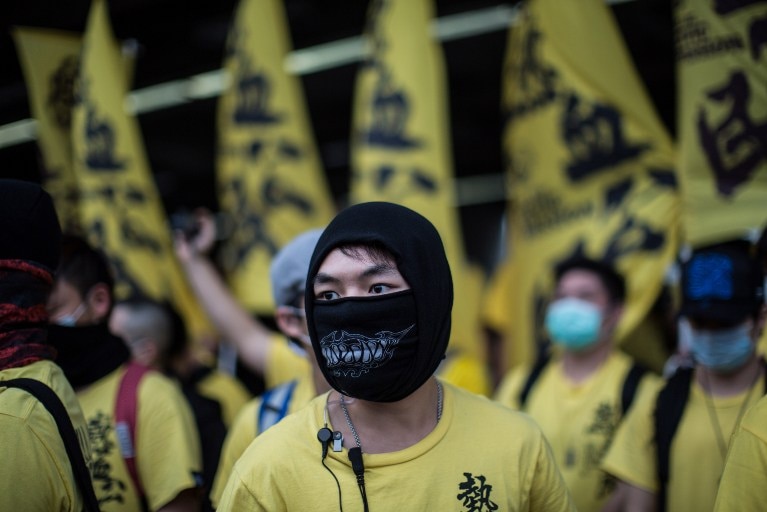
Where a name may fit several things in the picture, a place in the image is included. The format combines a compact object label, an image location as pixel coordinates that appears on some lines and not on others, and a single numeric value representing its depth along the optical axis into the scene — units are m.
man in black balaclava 1.99
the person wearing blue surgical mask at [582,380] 3.90
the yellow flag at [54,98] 6.18
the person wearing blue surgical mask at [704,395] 3.12
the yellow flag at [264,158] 5.75
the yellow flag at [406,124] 5.02
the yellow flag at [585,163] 4.68
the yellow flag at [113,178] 5.88
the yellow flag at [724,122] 4.05
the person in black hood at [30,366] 2.03
